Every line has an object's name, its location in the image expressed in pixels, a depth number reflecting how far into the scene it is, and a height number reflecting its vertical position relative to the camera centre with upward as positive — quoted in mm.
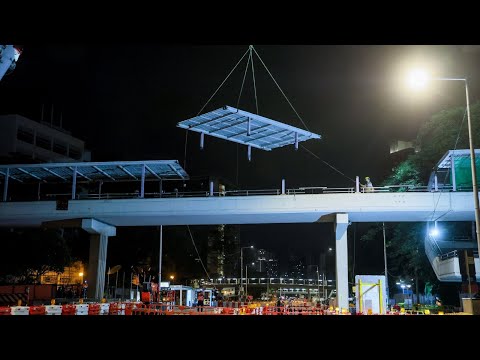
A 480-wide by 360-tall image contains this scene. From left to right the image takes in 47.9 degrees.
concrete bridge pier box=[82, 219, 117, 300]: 47844 +2386
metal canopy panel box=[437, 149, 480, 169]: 40125 +9649
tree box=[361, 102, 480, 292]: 44862 +10725
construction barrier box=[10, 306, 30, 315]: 22653 -1126
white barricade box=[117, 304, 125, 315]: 27509 -1216
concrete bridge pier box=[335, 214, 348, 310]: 42219 +2139
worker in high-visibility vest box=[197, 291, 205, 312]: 35428 -1023
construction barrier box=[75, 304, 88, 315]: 25447 -1178
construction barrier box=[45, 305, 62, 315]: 24125 -1126
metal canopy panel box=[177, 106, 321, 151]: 31281 +9559
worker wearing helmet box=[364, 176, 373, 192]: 43819 +7974
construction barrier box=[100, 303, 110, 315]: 27484 -1234
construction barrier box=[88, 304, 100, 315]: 26641 -1226
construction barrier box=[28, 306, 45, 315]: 23534 -1143
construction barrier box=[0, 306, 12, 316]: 23025 -1165
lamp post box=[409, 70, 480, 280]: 19611 +7525
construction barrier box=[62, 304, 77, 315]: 24366 -1150
